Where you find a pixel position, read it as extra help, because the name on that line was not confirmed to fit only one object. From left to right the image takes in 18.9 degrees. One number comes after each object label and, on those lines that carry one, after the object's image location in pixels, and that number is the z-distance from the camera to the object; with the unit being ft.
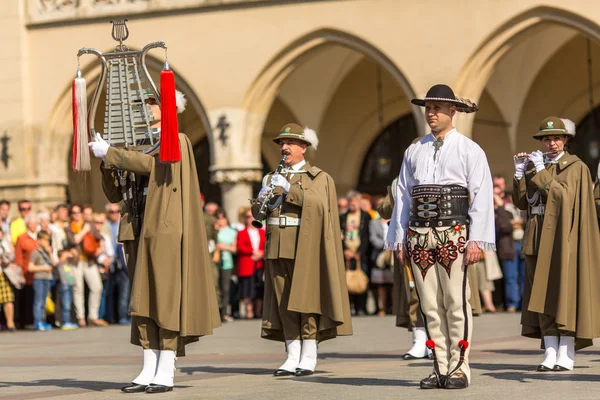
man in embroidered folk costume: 34.55
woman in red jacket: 79.94
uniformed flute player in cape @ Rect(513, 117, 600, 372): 41.12
